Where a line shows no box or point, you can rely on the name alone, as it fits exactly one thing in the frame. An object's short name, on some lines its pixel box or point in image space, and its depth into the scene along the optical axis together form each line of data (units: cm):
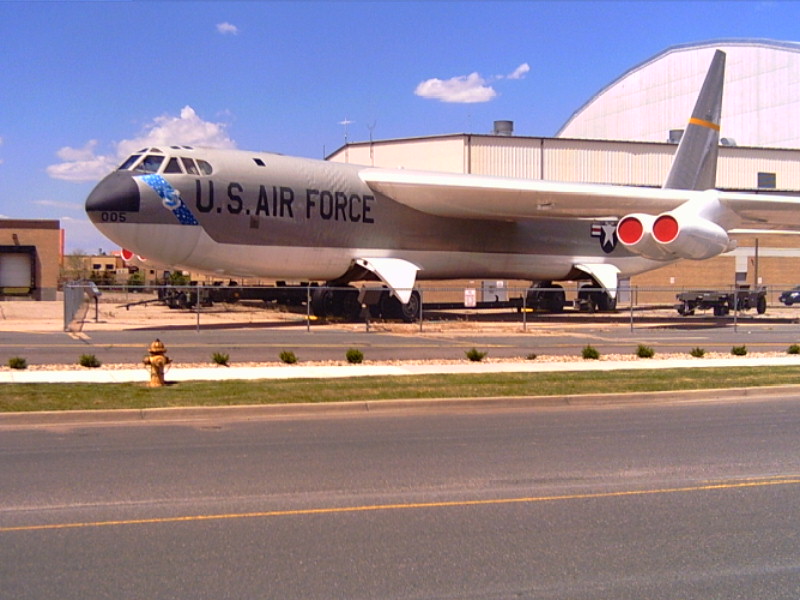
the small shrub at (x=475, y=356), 2158
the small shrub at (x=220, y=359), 1955
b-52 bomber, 2770
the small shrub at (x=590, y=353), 2278
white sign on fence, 3472
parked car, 5601
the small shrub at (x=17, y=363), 1797
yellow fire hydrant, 1551
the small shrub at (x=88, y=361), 1856
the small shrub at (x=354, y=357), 2038
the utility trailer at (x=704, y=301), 4141
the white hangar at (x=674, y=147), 5562
